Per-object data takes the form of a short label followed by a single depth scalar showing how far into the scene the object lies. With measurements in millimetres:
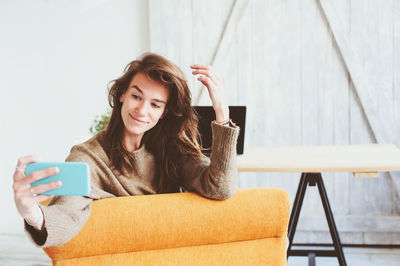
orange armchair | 1271
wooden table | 2027
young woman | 1475
